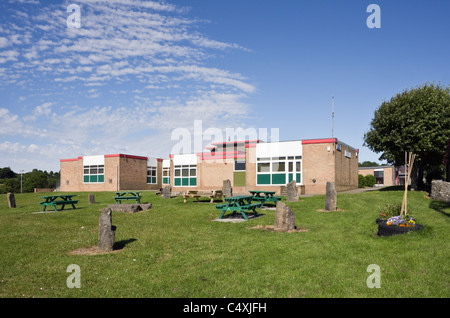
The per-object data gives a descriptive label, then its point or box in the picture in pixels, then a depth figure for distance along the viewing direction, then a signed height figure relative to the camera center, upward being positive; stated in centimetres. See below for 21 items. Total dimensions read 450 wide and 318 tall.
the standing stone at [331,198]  1536 -109
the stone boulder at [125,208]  1723 -168
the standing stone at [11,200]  2310 -169
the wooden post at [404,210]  945 -106
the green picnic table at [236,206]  1352 -130
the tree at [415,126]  2523 +370
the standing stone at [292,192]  2030 -110
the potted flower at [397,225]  868 -134
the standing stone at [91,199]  2473 -175
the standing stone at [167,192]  2631 -135
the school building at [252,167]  2850 +72
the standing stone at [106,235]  866 -154
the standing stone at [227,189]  2419 -104
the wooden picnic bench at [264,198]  1748 -123
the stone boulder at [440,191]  1916 -99
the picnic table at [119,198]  2147 -147
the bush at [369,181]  4848 -101
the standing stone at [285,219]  1070 -141
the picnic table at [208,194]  2197 -128
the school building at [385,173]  6200 +17
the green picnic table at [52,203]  1888 -155
